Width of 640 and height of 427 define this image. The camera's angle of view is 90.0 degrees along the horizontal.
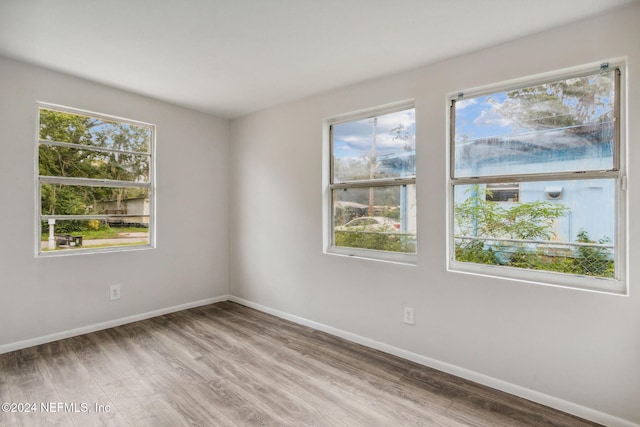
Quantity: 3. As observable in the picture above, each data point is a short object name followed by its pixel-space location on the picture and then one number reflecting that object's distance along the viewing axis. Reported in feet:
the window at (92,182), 9.55
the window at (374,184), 9.26
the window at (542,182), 6.46
